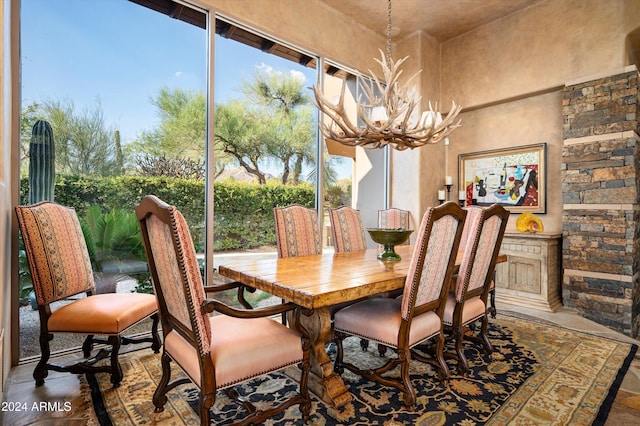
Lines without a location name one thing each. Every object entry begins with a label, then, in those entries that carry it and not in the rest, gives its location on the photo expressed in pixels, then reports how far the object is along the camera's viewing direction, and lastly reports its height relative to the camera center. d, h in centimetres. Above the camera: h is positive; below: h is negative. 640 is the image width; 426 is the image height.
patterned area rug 172 -106
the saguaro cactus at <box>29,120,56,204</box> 239 +32
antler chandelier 249 +65
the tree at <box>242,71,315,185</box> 368 +103
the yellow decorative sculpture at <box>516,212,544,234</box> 399 -16
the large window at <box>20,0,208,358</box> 243 +74
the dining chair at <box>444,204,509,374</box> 214 -45
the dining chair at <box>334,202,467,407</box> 178 -60
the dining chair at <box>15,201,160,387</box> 196 -53
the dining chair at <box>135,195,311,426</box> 133 -58
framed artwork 422 +42
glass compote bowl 245 -21
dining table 162 -38
